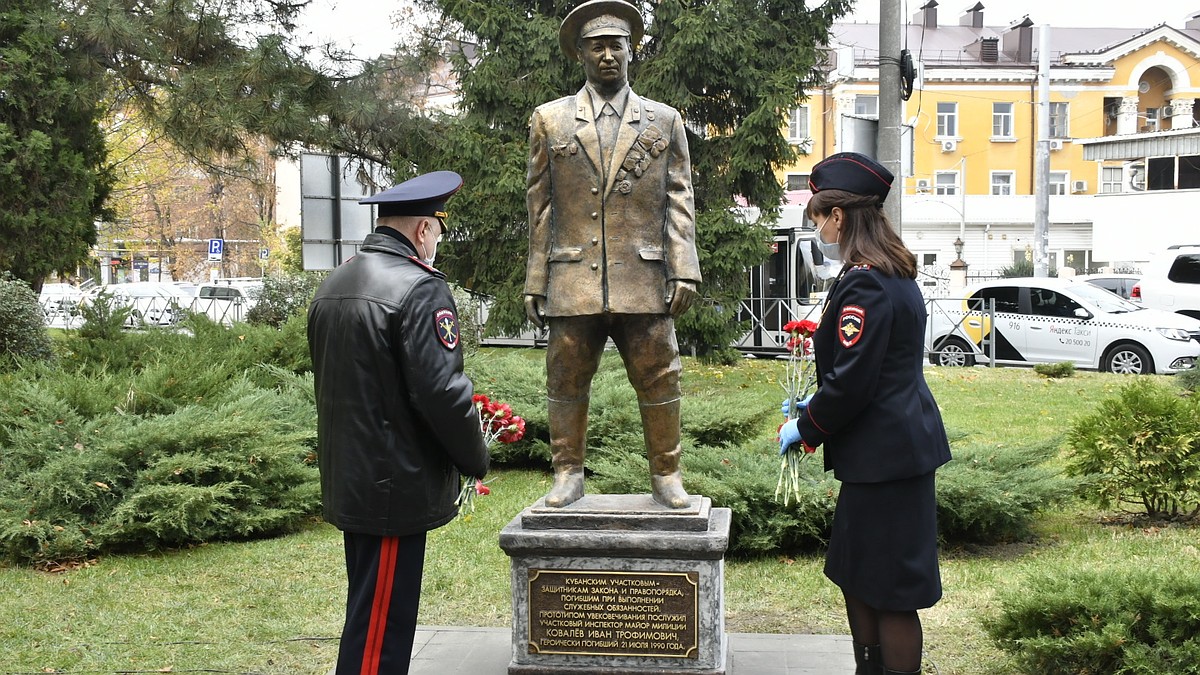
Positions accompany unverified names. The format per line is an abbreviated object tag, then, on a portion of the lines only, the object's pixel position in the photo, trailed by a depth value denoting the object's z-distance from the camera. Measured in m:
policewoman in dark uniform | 3.63
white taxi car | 15.98
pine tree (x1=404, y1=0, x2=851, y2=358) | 14.89
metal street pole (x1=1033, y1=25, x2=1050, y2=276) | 25.94
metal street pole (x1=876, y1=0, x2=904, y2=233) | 8.65
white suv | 19.72
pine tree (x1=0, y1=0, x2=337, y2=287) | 11.23
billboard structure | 11.53
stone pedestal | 4.53
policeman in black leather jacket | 3.58
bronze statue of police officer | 4.63
